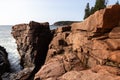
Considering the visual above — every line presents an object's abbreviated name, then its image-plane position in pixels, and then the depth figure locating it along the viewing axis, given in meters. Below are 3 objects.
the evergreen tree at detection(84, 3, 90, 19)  25.73
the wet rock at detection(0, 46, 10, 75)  9.87
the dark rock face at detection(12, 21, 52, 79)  9.84
